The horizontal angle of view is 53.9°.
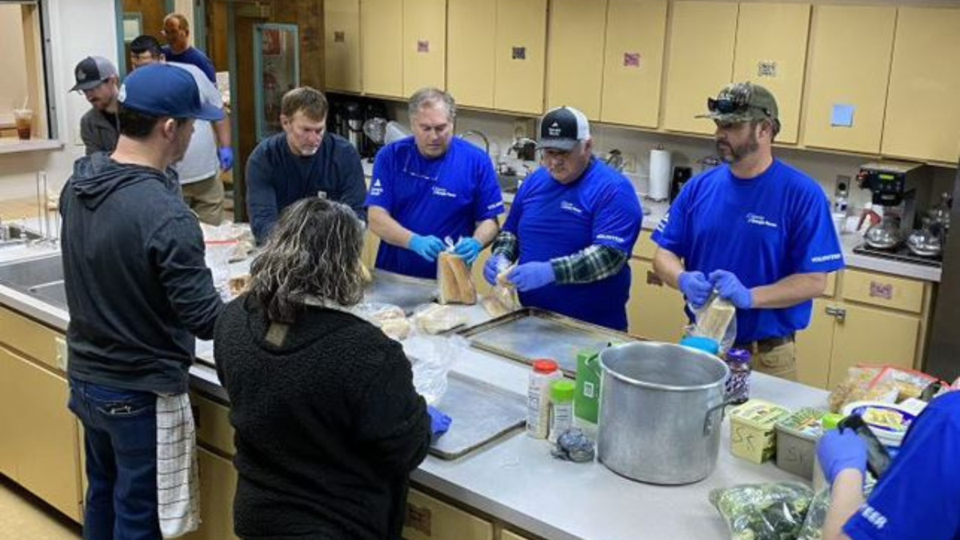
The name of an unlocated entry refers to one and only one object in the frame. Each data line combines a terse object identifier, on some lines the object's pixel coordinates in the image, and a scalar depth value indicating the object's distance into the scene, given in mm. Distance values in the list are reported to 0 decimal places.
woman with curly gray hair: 1796
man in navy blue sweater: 3426
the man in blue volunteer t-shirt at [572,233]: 3031
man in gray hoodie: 2305
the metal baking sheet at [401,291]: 3229
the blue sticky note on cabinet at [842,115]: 4414
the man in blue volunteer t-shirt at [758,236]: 2789
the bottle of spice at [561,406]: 2143
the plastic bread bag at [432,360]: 2408
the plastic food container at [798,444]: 2025
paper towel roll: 5191
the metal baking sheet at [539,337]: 2740
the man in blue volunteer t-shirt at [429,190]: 3490
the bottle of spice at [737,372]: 2357
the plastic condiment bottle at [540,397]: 2174
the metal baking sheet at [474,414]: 2168
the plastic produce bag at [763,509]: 1772
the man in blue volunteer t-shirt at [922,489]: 1269
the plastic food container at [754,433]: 2096
